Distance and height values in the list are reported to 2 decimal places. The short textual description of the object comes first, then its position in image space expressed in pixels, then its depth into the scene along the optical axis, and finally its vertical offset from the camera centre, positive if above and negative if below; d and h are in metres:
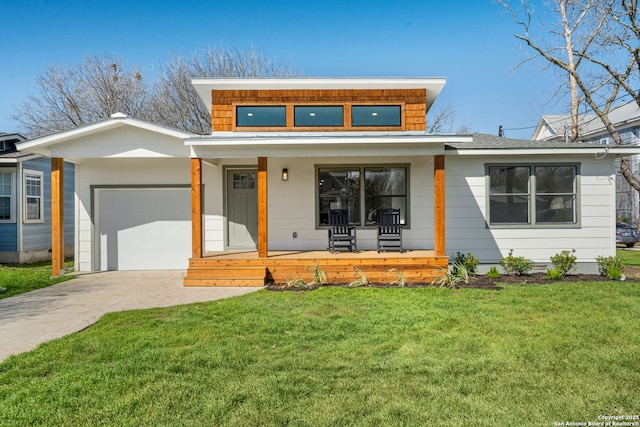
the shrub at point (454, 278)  7.68 -1.39
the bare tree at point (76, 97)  21.84 +6.60
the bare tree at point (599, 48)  9.12 +4.23
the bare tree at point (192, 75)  21.80 +7.74
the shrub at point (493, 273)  8.45 -1.38
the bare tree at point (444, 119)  26.06 +6.26
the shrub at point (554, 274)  8.31 -1.39
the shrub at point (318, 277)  7.79 -1.33
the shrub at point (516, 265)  8.66 -1.24
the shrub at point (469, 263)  8.68 -1.18
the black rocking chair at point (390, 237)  8.72 -0.59
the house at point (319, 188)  8.10 +0.57
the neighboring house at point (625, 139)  21.03 +4.15
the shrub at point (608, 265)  8.48 -1.22
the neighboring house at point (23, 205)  11.72 +0.24
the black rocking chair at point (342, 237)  8.87 -0.59
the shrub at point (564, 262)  8.67 -1.17
